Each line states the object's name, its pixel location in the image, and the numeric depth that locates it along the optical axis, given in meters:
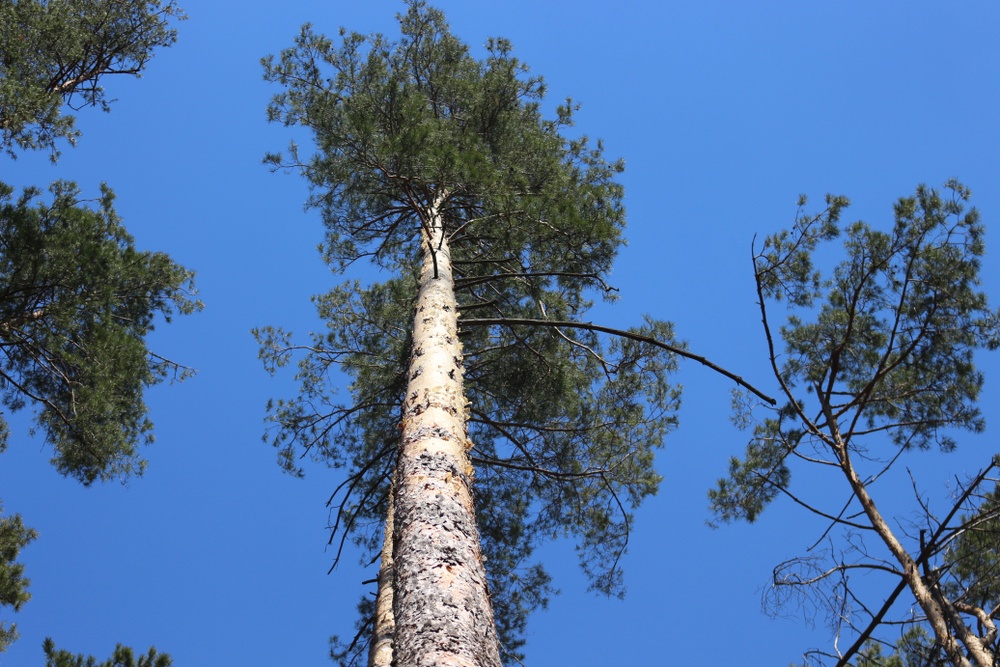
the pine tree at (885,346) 7.50
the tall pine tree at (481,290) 6.73
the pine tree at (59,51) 7.85
